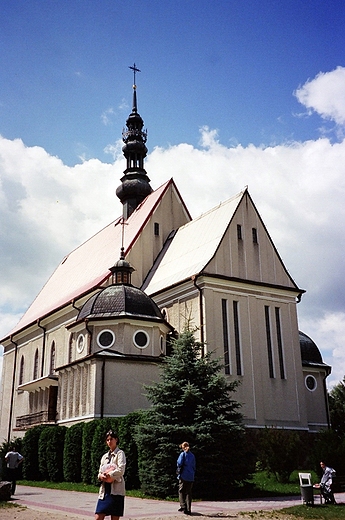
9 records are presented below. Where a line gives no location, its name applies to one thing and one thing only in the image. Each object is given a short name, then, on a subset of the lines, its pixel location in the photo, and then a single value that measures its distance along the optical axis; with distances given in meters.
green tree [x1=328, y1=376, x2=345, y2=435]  48.28
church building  25.98
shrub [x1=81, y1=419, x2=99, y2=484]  21.28
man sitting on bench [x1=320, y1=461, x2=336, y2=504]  14.62
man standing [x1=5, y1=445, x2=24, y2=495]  17.78
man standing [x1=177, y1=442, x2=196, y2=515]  12.96
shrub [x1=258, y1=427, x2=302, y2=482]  20.17
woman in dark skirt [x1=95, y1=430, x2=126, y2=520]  8.13
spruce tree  16.58
